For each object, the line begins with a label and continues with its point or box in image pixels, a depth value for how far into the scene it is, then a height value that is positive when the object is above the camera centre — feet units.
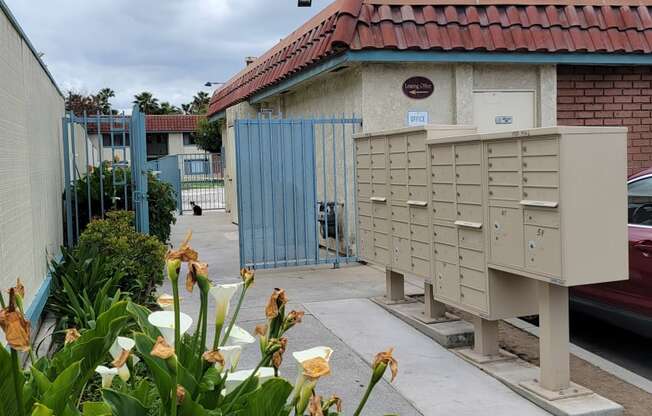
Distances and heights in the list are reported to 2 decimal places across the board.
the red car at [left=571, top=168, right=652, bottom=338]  17.94 -3.54
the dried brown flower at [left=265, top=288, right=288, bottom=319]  7.13 -1.35
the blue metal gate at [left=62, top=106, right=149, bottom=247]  28.91 -0.40
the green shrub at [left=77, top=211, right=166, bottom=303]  22.27 -2.58
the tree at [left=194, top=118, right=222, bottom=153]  150.07 +7.68
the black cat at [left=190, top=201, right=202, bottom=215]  67.26 -3.59
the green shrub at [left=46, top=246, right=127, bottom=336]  18.39 -3.24
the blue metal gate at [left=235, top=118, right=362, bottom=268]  30.09 -0.91
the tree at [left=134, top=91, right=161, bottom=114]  271.90 +28.45
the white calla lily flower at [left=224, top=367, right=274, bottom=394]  7.55 -2.25
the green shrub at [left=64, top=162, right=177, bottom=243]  30.27 -1.05
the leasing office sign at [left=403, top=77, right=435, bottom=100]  30.14 +3.46
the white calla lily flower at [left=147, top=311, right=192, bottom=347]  6.81 -1.47
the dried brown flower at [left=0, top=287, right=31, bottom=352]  5.22 -1.13
